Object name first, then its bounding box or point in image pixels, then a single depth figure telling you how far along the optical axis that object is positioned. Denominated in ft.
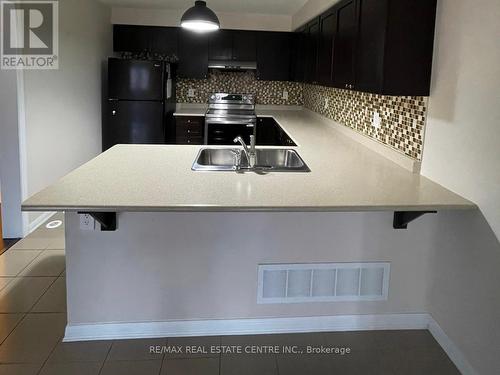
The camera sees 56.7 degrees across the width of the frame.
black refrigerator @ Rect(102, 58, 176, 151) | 17.65
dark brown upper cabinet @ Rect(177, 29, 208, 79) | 19.26
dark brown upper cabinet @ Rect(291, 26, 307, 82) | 15.88
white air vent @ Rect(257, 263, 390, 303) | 7.83
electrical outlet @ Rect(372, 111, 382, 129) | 10.49
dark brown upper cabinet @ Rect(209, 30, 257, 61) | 19.44
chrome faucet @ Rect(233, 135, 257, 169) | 9.59
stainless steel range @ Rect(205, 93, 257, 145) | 18.04
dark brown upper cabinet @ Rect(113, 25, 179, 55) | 19.22
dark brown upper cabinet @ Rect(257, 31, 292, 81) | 19.52
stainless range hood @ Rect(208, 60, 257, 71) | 19.19
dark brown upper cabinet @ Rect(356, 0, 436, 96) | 7.47
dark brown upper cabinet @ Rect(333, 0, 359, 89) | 9.42
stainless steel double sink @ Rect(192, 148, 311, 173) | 10.08
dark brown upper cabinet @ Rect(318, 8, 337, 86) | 11.37
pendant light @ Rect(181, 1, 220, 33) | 10.82
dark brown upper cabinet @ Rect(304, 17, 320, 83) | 13.50
